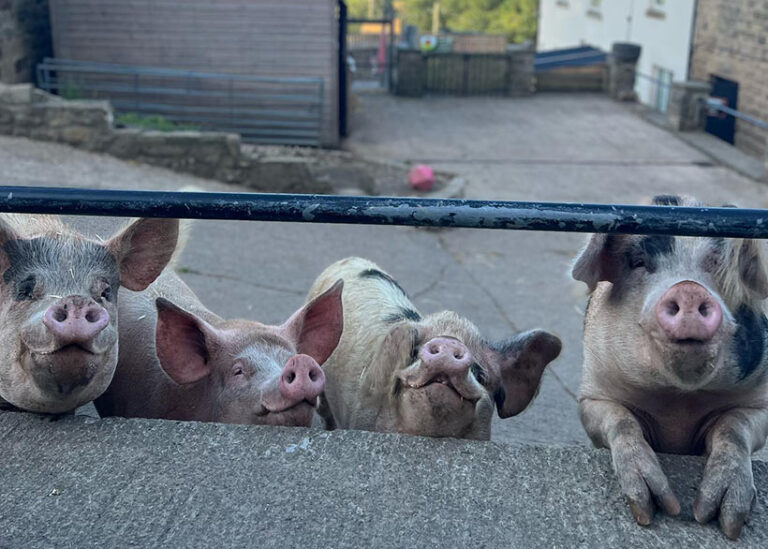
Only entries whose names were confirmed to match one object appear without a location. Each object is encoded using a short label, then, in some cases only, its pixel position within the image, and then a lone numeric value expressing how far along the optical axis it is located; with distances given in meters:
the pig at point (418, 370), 2.82
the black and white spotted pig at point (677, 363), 2.34
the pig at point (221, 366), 2.92
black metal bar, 2.00
